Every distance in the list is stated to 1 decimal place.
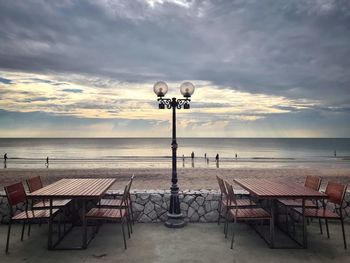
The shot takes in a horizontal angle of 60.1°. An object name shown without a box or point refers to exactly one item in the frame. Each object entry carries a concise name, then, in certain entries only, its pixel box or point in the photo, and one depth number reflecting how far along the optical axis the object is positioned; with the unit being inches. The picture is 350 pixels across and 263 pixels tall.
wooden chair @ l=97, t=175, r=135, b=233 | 218.3
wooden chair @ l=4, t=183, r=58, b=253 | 182.5
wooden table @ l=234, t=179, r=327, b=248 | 181.5
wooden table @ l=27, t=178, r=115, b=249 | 177.2
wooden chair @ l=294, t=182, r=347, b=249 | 186.6
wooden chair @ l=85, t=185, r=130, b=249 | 188.5
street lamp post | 241.1
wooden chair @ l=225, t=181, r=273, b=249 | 190.2
